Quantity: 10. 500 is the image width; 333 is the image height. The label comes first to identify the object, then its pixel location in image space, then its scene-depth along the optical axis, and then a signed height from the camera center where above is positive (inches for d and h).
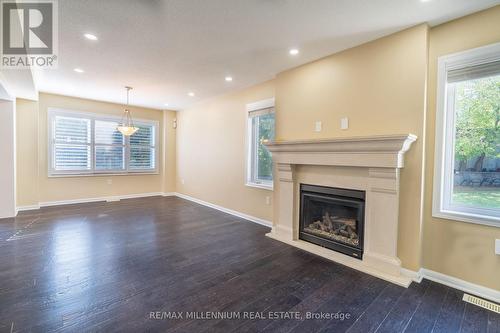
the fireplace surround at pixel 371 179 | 95.6 -8.1
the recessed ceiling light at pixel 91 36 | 102.5 +55.5
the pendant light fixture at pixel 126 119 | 250.6 +44.1
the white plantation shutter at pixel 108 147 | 238.1 +13.1
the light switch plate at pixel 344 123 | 114.2 +19.7
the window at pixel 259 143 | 169.2 +14.2
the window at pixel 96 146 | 217.2 +13.6
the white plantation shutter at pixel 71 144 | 216.4 +14.2
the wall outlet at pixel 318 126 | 125.1 +19.8
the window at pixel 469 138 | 85.6 +10.4
